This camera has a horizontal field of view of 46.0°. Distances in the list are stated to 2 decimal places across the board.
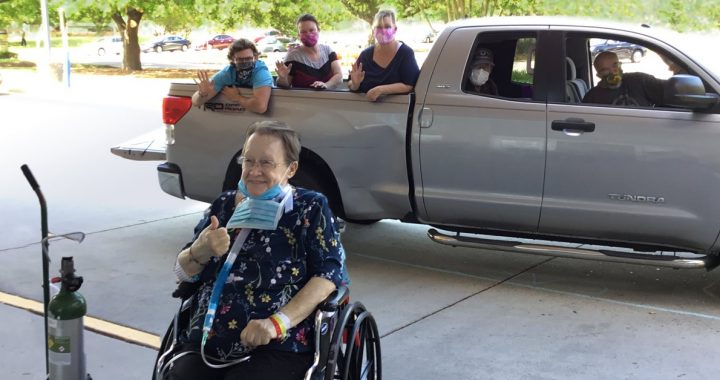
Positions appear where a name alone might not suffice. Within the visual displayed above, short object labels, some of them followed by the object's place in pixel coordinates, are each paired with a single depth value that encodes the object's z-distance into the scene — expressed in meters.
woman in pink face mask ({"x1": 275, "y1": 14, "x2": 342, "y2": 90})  7.06
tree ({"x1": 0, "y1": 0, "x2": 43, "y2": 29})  36.75
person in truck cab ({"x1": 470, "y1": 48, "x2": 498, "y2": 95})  5.80
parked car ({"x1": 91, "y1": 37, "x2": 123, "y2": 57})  55.12
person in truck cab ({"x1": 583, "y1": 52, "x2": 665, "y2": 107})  5.46
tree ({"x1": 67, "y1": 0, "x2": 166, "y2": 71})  32.47
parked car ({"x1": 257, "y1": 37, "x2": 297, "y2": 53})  46.16
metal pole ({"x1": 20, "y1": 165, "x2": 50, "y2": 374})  3.07
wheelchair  2.95
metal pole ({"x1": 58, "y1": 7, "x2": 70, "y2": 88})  26.83
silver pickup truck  5.19
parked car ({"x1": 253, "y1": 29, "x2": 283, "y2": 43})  49.22
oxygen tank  2.96
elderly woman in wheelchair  2.93
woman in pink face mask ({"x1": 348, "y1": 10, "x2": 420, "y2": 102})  5.87
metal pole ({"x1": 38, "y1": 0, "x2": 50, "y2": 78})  27.16
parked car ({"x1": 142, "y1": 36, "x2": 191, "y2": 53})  57.75
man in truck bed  6.11
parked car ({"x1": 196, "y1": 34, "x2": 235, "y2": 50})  55.94
